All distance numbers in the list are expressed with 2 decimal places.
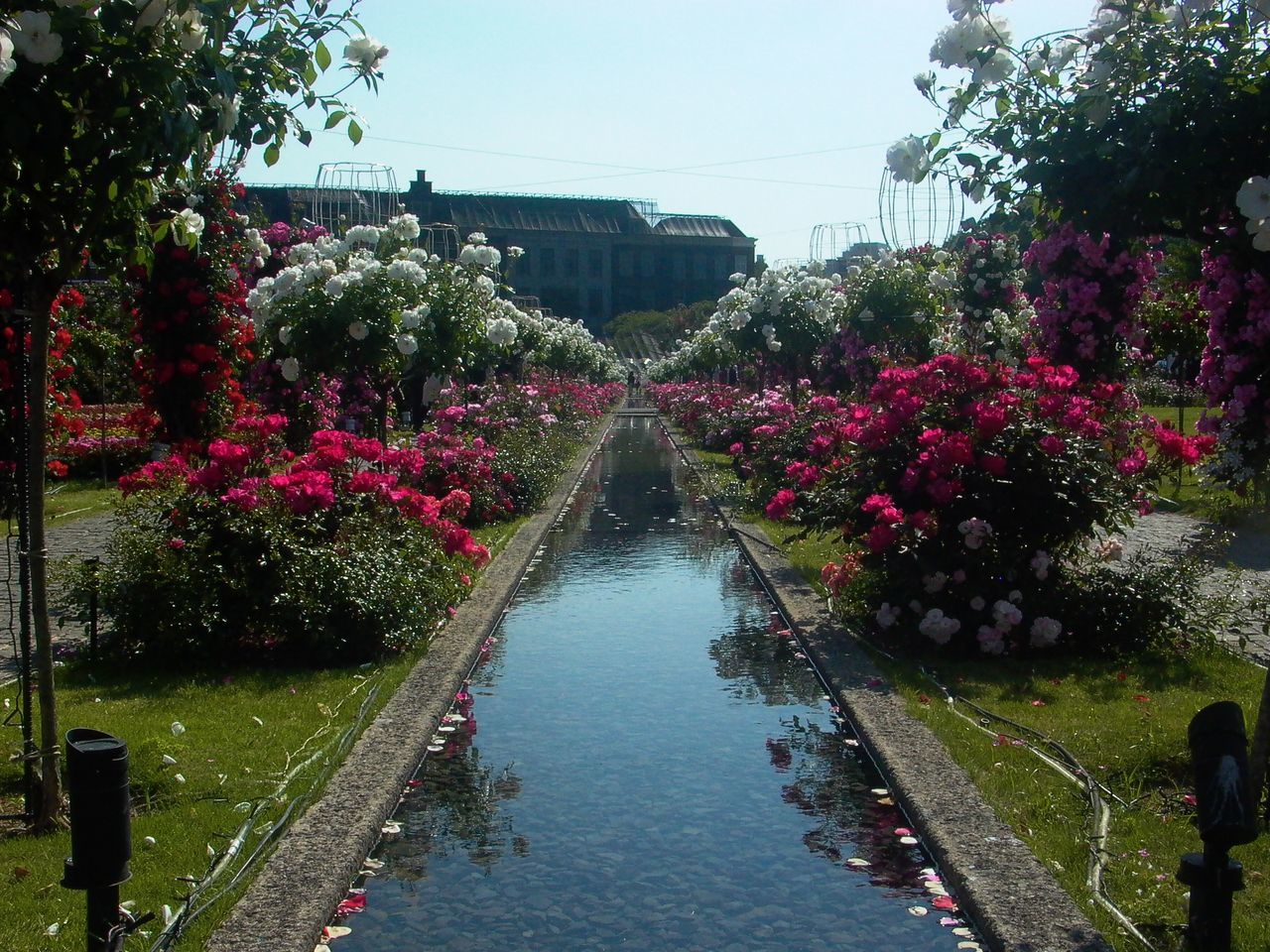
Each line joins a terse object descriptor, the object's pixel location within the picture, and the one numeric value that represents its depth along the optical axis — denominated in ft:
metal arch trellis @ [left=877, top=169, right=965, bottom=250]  65.39
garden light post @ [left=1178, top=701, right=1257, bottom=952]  11.87
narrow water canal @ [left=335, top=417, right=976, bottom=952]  14.34
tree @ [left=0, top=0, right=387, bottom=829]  13.62
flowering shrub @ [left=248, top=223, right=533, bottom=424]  40.34
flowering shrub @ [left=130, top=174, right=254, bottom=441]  45.68
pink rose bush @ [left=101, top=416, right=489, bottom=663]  25.07
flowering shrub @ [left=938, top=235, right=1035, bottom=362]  60.64
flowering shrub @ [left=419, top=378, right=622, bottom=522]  50.31
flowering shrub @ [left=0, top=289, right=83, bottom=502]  31.68
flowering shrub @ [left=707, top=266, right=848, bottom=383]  76.84
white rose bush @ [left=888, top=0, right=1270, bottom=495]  15.11
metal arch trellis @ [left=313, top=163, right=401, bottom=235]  56.70
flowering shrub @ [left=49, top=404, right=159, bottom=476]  65.77
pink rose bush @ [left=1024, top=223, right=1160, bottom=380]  41.50
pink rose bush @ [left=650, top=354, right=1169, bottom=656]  25.86
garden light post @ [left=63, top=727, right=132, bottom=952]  11.52
